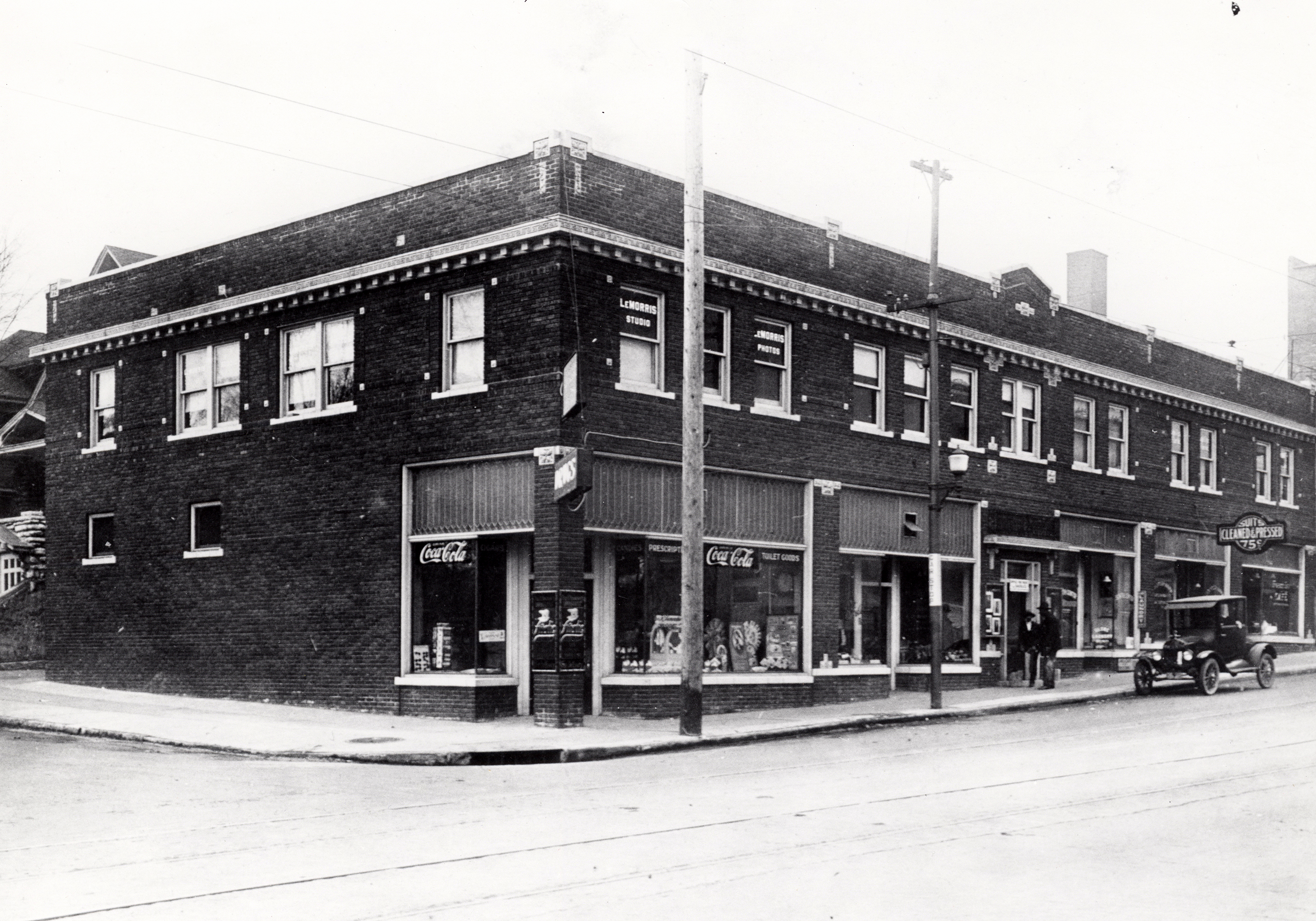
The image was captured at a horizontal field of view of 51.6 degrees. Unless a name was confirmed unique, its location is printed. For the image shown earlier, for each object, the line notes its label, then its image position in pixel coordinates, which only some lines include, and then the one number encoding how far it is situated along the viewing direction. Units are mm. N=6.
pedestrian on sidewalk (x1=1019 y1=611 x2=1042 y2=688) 26922
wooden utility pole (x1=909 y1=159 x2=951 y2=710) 23094
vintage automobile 25188
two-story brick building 20391
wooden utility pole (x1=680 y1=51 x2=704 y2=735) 18297
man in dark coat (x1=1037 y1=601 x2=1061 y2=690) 26656
